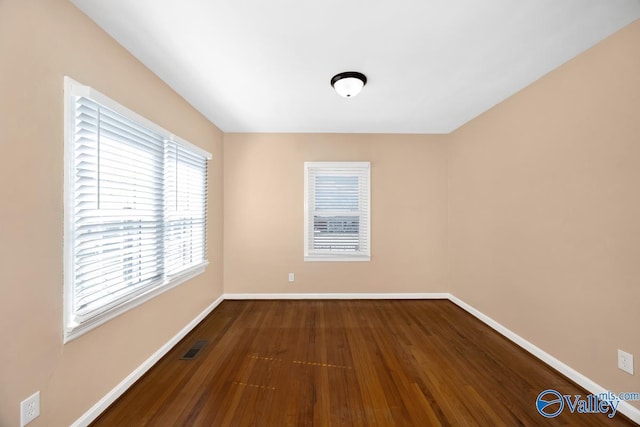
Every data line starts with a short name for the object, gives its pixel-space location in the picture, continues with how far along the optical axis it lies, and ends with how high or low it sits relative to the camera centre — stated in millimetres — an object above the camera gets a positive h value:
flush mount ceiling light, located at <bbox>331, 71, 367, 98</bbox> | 2139 +1182
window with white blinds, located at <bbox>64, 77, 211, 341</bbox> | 1432 +28
